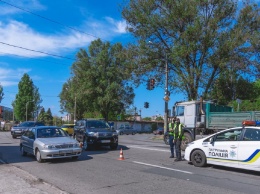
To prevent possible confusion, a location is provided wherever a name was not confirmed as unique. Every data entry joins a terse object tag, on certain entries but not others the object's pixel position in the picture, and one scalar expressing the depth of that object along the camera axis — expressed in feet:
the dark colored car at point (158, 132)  176.04
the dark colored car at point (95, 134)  53.83
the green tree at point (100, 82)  178.50
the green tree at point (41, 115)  288.90
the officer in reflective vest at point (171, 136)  42.49
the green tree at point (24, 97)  249.96
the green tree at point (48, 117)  252.60
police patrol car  31.40
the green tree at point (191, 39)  97.81
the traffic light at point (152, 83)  97.35
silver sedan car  39.33
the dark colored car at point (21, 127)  92.79
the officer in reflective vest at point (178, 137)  40.55
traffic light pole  94.12
